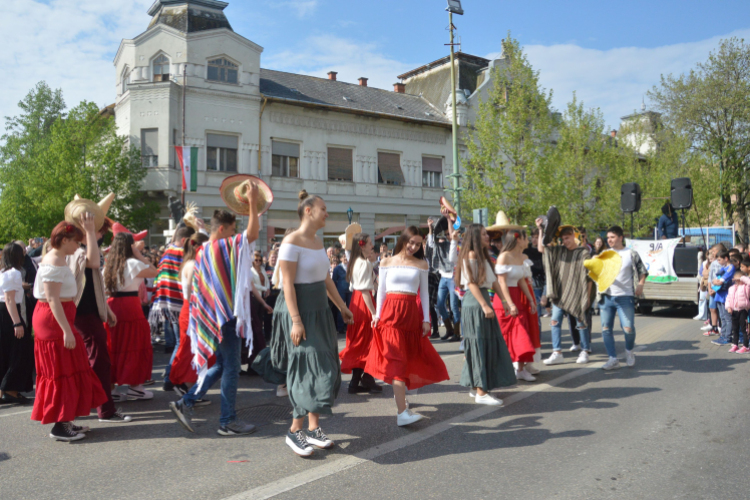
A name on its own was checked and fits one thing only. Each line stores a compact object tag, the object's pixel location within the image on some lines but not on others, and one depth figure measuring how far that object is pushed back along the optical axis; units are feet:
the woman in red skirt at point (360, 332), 20.81
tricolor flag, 73.26
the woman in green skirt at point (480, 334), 18.78
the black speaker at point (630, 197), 49.19
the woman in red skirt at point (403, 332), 16.57
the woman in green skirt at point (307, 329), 13.87
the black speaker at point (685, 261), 41.76
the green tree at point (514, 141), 80.94
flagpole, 80.48
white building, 80.74
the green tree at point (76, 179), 74.20
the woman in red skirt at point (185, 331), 19.40
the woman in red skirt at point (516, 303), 22.33
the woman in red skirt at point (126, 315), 19.79
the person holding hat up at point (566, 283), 26.89
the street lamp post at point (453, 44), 68.33
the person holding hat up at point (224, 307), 15.30
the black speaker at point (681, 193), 45.70
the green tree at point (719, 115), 100.07
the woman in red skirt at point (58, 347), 15.40
